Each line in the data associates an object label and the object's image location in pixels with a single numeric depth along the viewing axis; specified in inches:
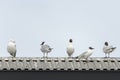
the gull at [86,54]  1074.7
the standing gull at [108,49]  1373.0
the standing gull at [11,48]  1280.3
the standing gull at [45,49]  1374.3
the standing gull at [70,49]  1345.8
